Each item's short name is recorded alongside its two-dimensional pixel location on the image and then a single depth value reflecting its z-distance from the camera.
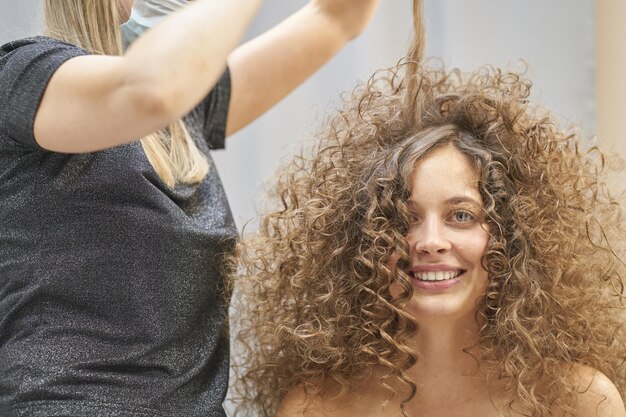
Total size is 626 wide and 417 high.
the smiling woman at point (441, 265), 1.54
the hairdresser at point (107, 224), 1.28
